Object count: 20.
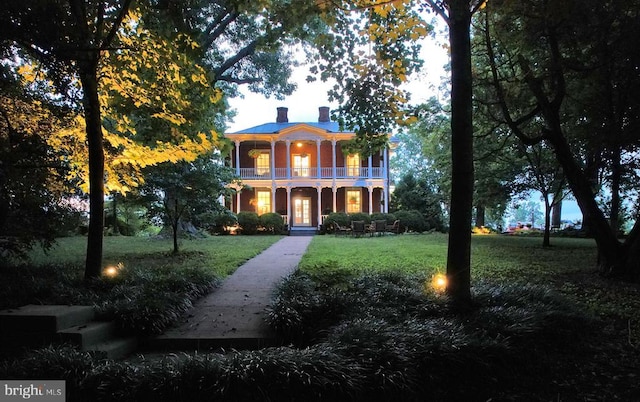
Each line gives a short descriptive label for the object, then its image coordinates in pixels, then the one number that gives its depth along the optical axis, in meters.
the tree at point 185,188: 10.84
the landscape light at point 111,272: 6.30
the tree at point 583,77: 7.08
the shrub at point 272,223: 22.73
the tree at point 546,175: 14.20
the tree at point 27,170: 5.62
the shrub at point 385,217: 24.05
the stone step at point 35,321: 3.97
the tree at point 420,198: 25.55
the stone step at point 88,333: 3.90
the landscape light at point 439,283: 5.38
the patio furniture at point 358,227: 20.50
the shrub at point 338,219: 23.84
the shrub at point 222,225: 20.34
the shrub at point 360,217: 24.02
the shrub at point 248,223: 22.19
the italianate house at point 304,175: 26.44
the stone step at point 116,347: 3.88
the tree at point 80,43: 4.88
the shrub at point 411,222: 24.20
